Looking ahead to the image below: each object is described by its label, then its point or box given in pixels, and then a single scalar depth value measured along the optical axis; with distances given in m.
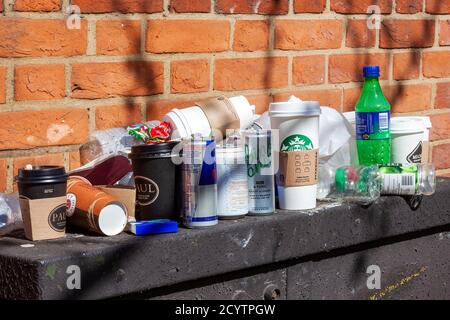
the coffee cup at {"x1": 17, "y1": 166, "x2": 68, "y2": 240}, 3.34
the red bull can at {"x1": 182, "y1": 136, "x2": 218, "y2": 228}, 3.60
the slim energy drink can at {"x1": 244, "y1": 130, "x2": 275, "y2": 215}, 3.90
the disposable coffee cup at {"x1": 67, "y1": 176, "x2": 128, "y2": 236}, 3.48
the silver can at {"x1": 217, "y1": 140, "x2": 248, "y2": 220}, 3.77
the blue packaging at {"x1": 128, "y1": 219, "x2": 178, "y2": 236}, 3.47
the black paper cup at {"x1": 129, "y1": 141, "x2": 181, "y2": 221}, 3.61
